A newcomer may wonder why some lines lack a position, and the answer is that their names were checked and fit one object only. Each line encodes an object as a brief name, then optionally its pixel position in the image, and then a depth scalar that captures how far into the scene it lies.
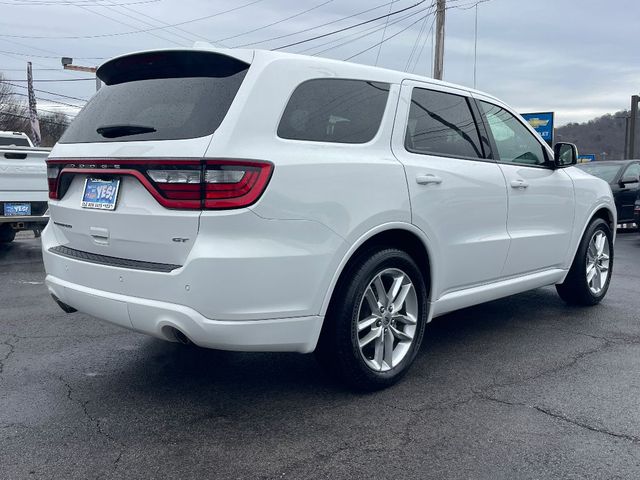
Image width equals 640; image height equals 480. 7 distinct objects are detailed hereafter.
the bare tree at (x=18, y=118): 54.09
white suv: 3.01
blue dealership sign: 23.68
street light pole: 34.53
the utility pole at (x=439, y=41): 20.08
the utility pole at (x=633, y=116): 32.22
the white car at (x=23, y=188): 8.61
